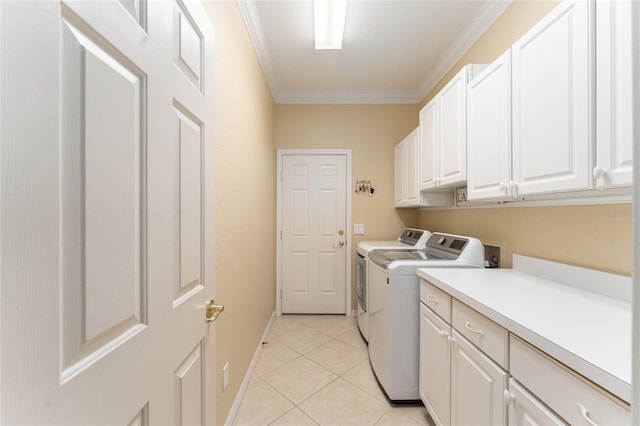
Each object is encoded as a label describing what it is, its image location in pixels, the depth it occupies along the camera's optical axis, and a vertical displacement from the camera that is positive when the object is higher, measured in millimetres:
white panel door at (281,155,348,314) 3316 -87
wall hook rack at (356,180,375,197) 3316 +312
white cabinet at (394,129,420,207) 2568 +435
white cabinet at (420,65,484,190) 1743 +567
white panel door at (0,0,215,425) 321 -1
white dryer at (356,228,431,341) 2549 -386
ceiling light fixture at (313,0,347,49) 1815 +1414
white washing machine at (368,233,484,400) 1729 -683
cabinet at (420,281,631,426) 689 -575
